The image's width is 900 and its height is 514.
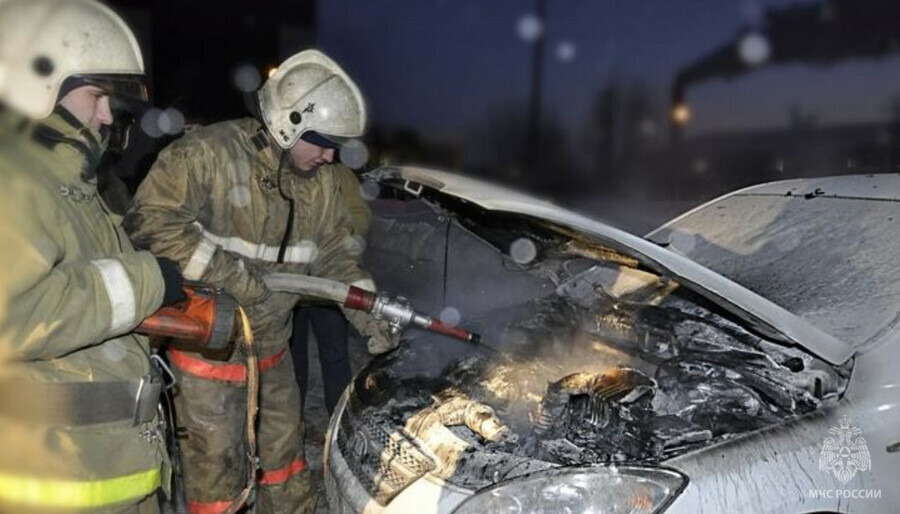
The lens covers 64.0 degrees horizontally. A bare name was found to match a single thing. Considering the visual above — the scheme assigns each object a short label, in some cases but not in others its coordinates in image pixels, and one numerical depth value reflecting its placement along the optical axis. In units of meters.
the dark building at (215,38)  14.29
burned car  1.92
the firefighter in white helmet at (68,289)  1.63
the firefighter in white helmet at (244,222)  2.73
